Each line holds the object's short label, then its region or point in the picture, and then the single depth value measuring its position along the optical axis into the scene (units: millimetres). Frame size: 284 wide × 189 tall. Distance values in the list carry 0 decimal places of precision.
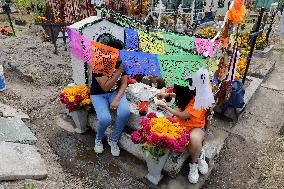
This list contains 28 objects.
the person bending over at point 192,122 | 2802
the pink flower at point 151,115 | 2876
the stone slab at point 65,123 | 3616
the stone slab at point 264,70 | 5475
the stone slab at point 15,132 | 2909
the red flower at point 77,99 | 3286
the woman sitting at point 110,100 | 3086
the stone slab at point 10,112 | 3460
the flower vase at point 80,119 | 3389
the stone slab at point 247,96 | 4112
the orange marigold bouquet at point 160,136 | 2540
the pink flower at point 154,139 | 2535
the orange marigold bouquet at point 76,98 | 3272
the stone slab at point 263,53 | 6542
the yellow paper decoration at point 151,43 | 3209
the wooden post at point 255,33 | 3966
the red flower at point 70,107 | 3271
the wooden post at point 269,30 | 6549
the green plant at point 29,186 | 2300
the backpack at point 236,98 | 3973
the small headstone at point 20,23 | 7525
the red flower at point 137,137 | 2713
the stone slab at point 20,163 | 2408
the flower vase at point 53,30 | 4951
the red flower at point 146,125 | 2653
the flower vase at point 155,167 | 2715
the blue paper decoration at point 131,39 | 3499
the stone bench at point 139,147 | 2894
